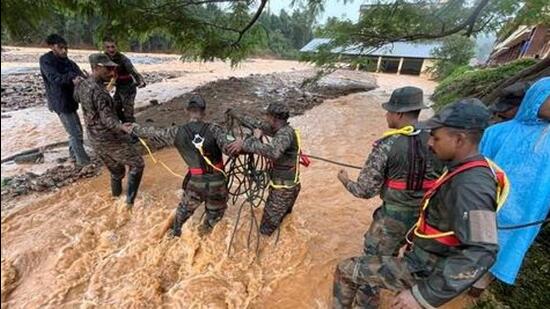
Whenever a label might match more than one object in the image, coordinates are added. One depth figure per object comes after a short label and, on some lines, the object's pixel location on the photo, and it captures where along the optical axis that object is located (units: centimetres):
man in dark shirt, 378
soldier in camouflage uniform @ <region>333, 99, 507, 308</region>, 152
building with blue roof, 2470
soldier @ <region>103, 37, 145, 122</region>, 493
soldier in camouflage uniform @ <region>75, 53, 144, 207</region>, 346
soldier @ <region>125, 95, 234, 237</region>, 306
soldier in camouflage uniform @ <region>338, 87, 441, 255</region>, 228
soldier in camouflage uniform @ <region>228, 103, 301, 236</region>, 294
